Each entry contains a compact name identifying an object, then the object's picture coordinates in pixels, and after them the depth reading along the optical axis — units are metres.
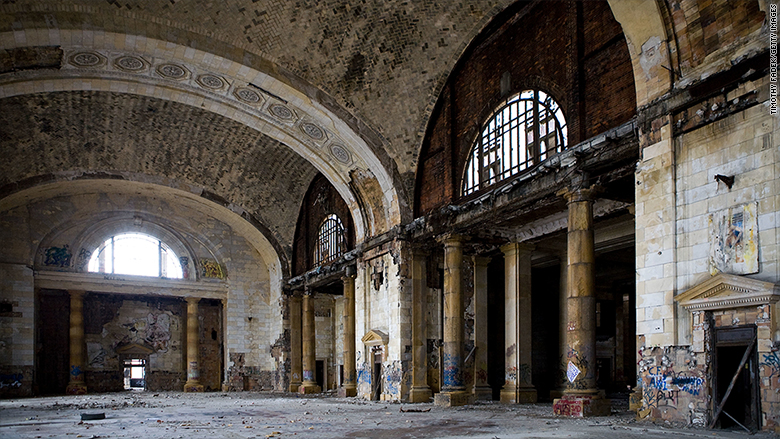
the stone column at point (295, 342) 27.27
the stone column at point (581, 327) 11.79
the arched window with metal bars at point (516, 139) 13.94
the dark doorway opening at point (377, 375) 19.73
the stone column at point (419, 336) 18.00
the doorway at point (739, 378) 9.01
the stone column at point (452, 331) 16.16
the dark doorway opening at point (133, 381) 33.09
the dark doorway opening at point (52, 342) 25.47
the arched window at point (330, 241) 23.89
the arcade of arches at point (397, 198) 9.88
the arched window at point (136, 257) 27.12
